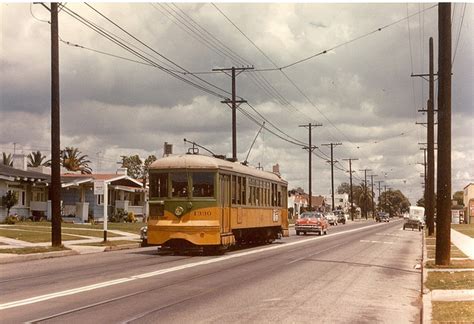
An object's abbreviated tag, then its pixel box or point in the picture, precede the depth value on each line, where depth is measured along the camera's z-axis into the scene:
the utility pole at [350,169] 114.90
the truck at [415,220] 64.75
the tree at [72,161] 80.35
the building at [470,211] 87.09
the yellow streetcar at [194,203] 21.38
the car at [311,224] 44.62
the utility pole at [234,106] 42.25
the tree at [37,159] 82.81
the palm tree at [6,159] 79.76
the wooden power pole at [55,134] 23.58
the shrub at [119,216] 52.70
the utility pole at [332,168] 94.58
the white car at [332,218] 81.12
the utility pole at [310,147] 74.03
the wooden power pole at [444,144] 18.28
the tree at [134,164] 104.62
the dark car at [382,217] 111.74
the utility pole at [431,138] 40.75
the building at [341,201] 179.38
